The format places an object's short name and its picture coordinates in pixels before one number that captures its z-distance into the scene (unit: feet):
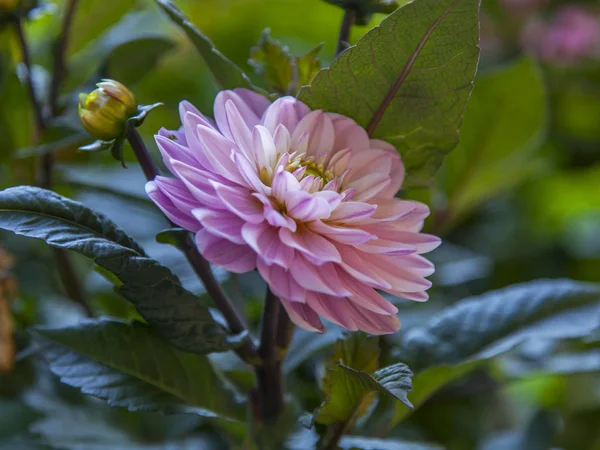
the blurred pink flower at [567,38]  7.55
